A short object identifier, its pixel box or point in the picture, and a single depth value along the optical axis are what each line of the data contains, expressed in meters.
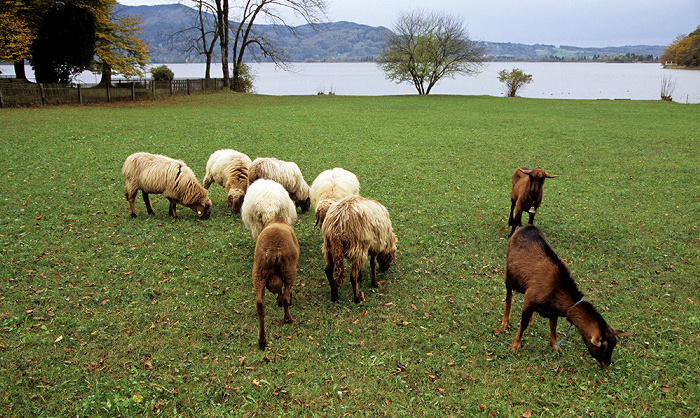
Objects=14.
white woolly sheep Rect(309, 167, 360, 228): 8.62
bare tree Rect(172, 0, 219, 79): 46.03
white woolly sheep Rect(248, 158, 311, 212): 10.55
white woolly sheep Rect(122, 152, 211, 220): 10.48
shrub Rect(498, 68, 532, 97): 56.31
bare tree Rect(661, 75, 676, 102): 44.58
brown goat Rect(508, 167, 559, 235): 9.07
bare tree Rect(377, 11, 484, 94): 54.38
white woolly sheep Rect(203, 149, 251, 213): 11.02
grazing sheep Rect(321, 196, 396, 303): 6.86
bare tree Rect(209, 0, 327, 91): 46.06
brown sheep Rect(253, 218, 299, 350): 5.86
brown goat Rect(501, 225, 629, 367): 5.09
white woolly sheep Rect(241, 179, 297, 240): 8.11
